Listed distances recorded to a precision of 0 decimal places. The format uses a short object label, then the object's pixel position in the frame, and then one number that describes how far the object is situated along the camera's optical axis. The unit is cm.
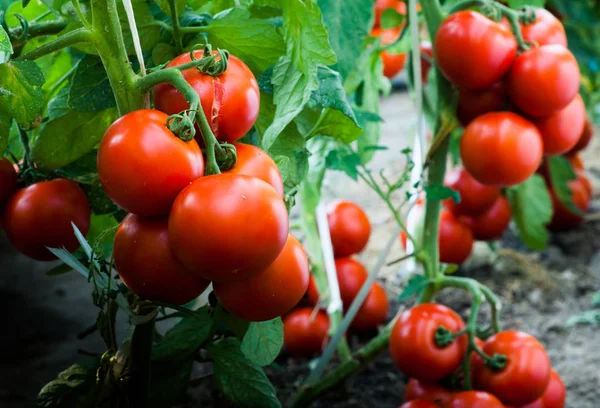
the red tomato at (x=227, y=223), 99
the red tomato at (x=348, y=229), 149
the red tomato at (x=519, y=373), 127
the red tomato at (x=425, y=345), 129
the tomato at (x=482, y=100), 134
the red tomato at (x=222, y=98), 103
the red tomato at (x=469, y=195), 159
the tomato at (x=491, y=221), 163
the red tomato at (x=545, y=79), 129
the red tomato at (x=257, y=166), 102
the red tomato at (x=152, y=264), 102
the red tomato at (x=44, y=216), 111
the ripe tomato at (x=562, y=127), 134
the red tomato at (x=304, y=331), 146
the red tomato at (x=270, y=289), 103
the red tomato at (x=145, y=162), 100
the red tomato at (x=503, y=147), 132
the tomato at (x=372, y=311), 149
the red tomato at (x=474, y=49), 130
